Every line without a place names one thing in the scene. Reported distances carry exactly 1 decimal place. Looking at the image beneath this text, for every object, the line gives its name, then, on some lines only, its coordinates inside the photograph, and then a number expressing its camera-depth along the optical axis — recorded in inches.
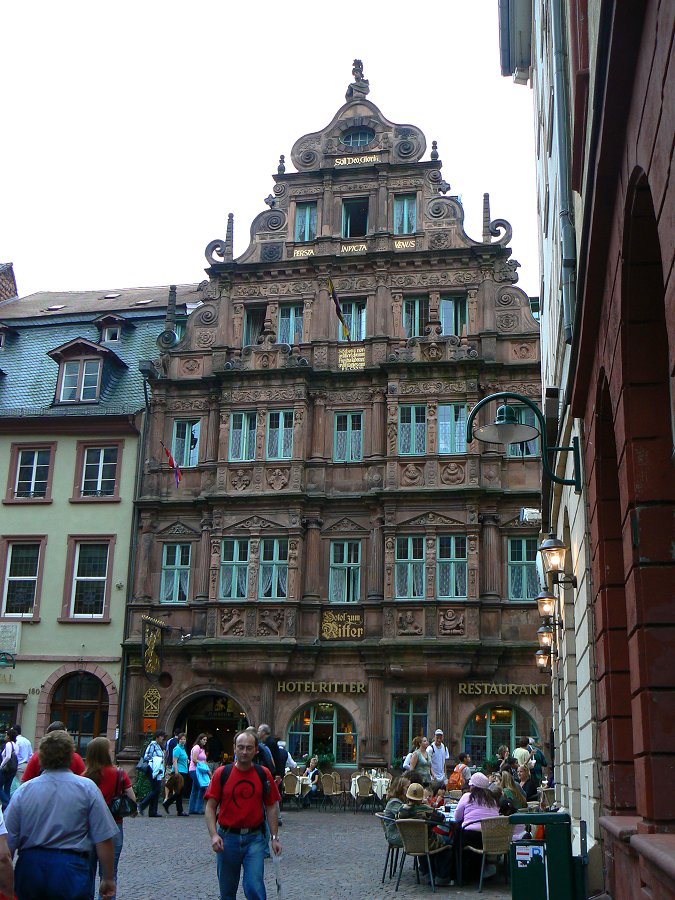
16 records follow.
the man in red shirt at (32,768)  358.6
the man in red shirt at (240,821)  352.2
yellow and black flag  1259.8
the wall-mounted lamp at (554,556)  540.4
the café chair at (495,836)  526.9
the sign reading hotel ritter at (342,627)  1181.1
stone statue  1406.4
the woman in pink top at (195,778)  997.2
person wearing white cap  888.9
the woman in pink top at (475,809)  545.6
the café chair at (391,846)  553.8
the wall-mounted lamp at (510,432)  473.7
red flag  1259.6
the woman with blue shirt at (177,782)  977.5
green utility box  388.8
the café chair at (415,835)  522.6
